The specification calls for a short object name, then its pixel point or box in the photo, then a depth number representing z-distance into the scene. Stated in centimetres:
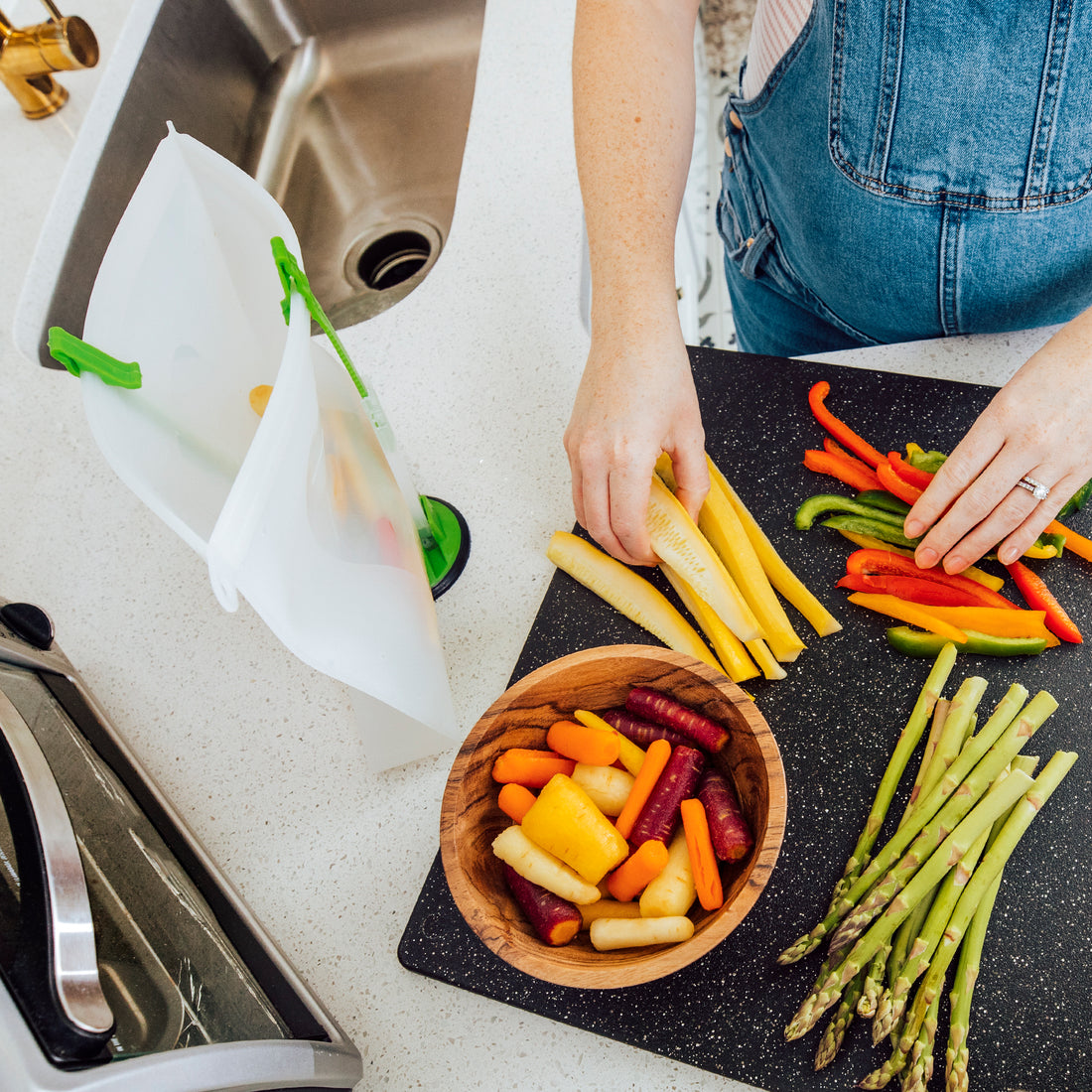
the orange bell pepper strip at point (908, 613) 86
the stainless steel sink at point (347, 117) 160
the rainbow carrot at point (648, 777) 75
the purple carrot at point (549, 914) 69
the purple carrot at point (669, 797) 73
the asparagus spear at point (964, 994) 68
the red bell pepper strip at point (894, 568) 91
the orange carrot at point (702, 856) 68
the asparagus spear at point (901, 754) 78
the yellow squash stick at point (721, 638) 88
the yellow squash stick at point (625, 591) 92
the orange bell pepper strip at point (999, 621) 86
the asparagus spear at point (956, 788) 75
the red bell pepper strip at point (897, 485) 93
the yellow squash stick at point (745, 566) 89
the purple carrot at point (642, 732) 78
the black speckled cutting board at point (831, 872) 72
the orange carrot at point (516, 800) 74
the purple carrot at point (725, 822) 70
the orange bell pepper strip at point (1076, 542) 90
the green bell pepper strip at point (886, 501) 95
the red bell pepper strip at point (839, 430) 98
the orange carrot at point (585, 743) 76
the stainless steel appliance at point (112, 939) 48
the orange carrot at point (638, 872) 70
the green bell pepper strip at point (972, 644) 85
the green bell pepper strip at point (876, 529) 94
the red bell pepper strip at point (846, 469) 97
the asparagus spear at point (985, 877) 71
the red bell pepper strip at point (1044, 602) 86
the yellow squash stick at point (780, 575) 90
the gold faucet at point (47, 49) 126
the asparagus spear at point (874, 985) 70
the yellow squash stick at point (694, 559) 89
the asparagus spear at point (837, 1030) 70
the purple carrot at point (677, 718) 76
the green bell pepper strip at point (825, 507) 95
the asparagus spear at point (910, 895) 71
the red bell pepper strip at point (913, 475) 94
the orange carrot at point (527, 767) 75
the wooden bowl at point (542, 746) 63
